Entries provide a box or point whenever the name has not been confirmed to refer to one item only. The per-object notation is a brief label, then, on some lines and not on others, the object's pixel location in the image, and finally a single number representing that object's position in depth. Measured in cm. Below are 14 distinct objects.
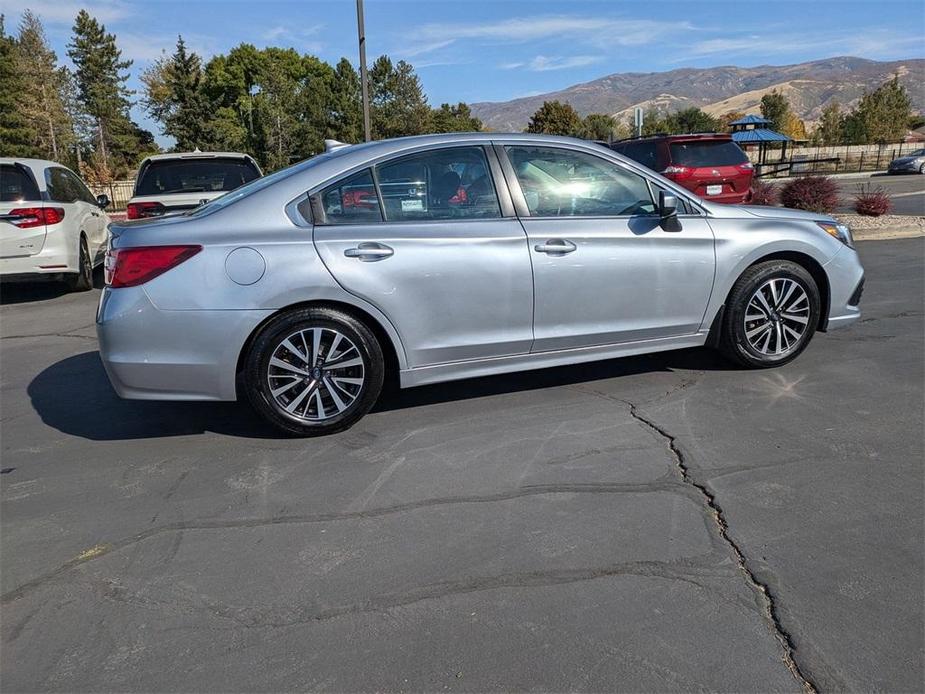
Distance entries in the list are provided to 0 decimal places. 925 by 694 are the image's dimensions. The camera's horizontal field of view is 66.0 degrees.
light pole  1498
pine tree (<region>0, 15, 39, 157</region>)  4384
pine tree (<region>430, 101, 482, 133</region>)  5822
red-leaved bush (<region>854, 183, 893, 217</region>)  1370
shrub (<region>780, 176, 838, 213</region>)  1336
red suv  1166
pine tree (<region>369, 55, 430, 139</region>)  5544
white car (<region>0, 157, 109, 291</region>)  834
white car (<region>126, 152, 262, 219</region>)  910
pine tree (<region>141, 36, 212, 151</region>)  5709
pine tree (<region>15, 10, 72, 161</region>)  4519
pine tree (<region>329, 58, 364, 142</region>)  5516
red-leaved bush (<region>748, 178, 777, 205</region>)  1287
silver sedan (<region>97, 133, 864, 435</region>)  392
